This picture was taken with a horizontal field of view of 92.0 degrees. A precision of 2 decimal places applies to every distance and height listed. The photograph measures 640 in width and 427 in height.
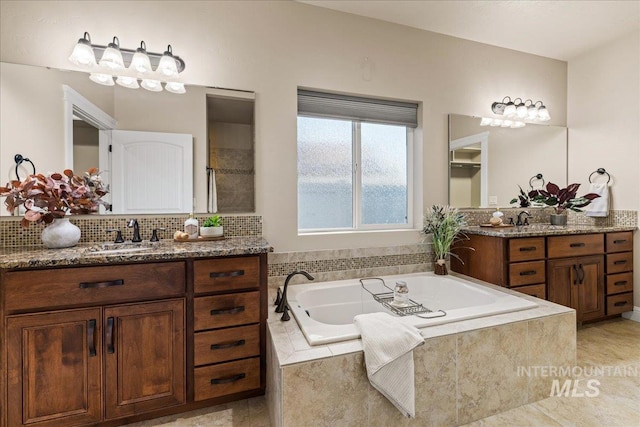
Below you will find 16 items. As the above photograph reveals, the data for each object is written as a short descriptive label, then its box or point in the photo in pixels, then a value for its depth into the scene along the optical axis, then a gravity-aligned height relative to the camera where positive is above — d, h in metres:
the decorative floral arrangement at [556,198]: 3.04 +0.14
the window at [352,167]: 2.59 +0.41
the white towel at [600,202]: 3.01 +0.10
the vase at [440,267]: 2.64 -0.47
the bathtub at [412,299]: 1.76 -0.59
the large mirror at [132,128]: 1.85 +0.56
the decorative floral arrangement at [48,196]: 1.62 +0.09
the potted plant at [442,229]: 2.63 -0.14
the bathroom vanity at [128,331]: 1.43 -0.60
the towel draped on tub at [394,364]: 1.35 -0.67
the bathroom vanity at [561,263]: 2.44 -0.43
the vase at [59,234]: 1.70 -0.12
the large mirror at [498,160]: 2.91 +0.53
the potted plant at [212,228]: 2.06 -0.10
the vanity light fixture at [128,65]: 1.89 +0.94
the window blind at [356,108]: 2.46 +0.88
